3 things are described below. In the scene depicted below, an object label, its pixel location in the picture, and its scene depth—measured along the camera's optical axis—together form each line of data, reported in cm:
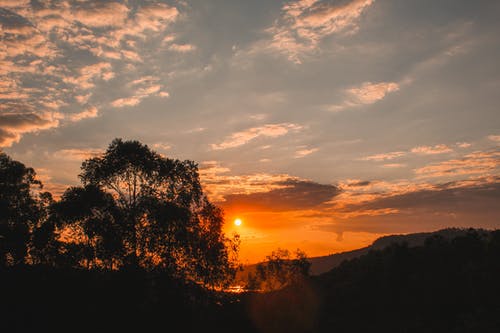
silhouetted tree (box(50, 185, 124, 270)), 4756
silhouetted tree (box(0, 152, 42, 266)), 6362
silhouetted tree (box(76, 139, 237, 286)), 4728
